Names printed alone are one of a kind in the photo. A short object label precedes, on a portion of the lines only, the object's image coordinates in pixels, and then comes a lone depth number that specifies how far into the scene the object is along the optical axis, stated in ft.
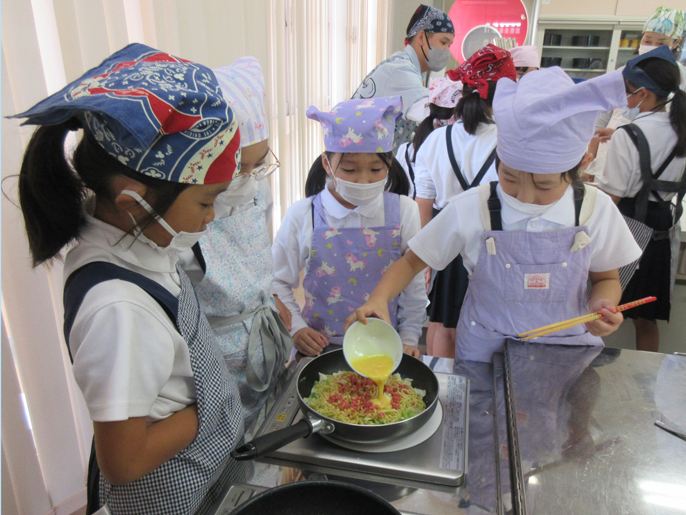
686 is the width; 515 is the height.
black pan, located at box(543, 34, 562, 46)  20.44
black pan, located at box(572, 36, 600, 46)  20.11
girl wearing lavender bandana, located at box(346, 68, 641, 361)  3.25
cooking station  2.26
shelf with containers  19.20
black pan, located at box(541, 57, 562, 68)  21.10
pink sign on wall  15.19
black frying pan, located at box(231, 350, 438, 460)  2.25
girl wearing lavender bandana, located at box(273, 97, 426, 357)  4.17
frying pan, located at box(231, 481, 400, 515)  1.93
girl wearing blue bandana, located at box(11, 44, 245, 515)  1.88
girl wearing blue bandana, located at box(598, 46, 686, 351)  6.53
